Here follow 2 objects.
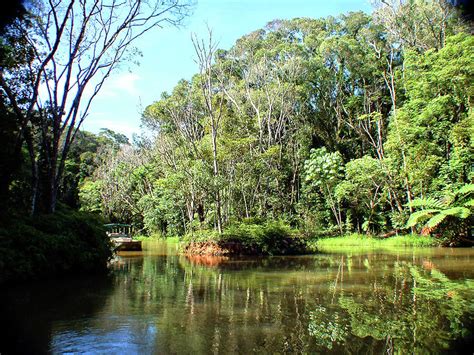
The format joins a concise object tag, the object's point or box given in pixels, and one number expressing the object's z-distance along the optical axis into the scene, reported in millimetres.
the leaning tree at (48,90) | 12273
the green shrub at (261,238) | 17516
